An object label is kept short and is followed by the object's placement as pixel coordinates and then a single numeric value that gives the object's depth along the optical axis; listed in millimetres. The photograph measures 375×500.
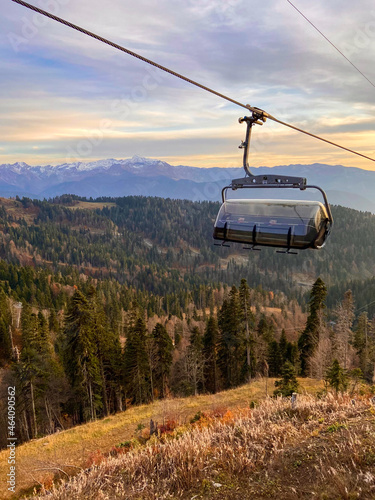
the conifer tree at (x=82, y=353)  31141
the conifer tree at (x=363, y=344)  46372
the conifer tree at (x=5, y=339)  54719
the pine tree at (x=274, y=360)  47781
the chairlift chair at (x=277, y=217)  6762
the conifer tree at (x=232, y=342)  39938
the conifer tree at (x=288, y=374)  25109
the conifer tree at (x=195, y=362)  41719
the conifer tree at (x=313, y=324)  39938
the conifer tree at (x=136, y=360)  38000
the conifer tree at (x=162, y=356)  39438
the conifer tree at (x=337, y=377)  21988
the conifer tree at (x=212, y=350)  44219
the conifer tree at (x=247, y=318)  39062
